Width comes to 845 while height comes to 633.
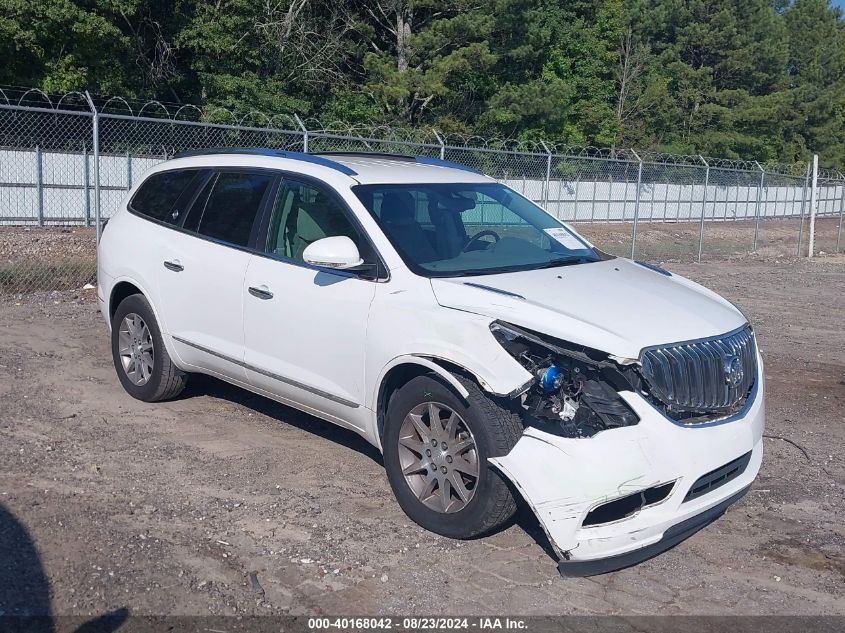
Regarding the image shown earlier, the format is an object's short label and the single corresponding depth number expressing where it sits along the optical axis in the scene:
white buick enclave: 4.11
